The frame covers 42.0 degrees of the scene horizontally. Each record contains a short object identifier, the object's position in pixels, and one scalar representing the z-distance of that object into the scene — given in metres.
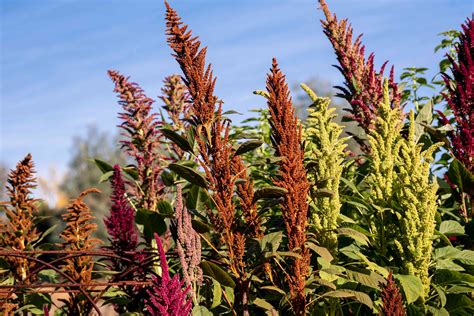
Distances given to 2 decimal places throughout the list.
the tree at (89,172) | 32.66
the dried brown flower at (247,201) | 2.73
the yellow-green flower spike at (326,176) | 2.80
